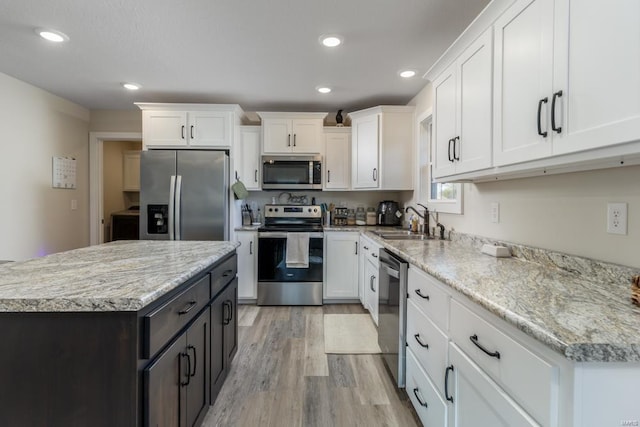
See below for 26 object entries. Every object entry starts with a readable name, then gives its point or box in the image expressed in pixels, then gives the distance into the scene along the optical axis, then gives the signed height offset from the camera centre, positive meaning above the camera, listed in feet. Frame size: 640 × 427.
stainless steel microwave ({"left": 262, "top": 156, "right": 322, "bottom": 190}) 12.51 +1.52
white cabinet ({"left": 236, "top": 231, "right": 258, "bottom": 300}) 11.94 -2.25
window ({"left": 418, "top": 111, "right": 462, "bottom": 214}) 8.79 +0.78
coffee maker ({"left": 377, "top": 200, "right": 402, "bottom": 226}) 13.01 -0.20
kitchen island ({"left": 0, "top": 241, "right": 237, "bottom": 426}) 3.17 -1.53
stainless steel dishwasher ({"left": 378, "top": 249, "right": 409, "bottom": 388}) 6.24 -2.28
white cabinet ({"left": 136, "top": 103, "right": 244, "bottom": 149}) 11.69 +3.13
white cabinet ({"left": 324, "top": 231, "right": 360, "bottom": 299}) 11.99 -2.11
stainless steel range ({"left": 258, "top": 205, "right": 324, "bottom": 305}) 11.66 -2.18
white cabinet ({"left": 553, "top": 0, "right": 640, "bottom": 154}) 2.85 +1.44
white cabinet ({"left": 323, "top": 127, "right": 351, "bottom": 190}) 12.82 +2.10
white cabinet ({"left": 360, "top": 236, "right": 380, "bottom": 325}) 9.61 -2.24
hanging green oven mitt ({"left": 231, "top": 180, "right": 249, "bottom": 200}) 11.87 +0.69
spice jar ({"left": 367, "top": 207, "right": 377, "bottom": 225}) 13.44 -0.38
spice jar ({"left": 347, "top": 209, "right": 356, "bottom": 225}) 13.78 -0.36
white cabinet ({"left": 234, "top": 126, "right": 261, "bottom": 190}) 12.62 +2.15
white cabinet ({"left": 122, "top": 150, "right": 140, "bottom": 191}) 17.61 +2.17
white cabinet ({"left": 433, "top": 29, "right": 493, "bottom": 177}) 5.25 +1.95
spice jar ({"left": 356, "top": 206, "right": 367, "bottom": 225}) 13.51 -0.31
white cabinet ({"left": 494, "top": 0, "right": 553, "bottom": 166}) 3.87 +1.81
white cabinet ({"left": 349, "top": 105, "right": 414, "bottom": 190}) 11.62 +2.46
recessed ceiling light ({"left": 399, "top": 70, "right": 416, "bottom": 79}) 9.28 +4.19
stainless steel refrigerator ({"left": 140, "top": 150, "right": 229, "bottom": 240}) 11.09 +0.61
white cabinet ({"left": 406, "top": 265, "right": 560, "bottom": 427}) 2.64 -1.78
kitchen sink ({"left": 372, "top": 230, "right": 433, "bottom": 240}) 9.30 -0.81
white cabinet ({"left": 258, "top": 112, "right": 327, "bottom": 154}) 12.29 +3.02
